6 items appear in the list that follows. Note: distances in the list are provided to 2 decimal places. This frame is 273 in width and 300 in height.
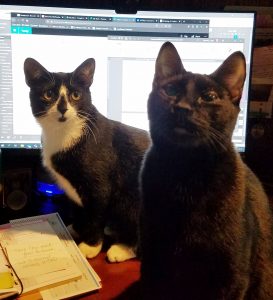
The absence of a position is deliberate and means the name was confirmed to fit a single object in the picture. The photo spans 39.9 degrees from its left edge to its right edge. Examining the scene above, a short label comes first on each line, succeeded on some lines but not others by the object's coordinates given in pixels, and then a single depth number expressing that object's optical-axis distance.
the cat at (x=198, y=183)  0.56
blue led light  0.98
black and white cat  0.80
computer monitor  0.88
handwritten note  0.68
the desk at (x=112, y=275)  0.69
